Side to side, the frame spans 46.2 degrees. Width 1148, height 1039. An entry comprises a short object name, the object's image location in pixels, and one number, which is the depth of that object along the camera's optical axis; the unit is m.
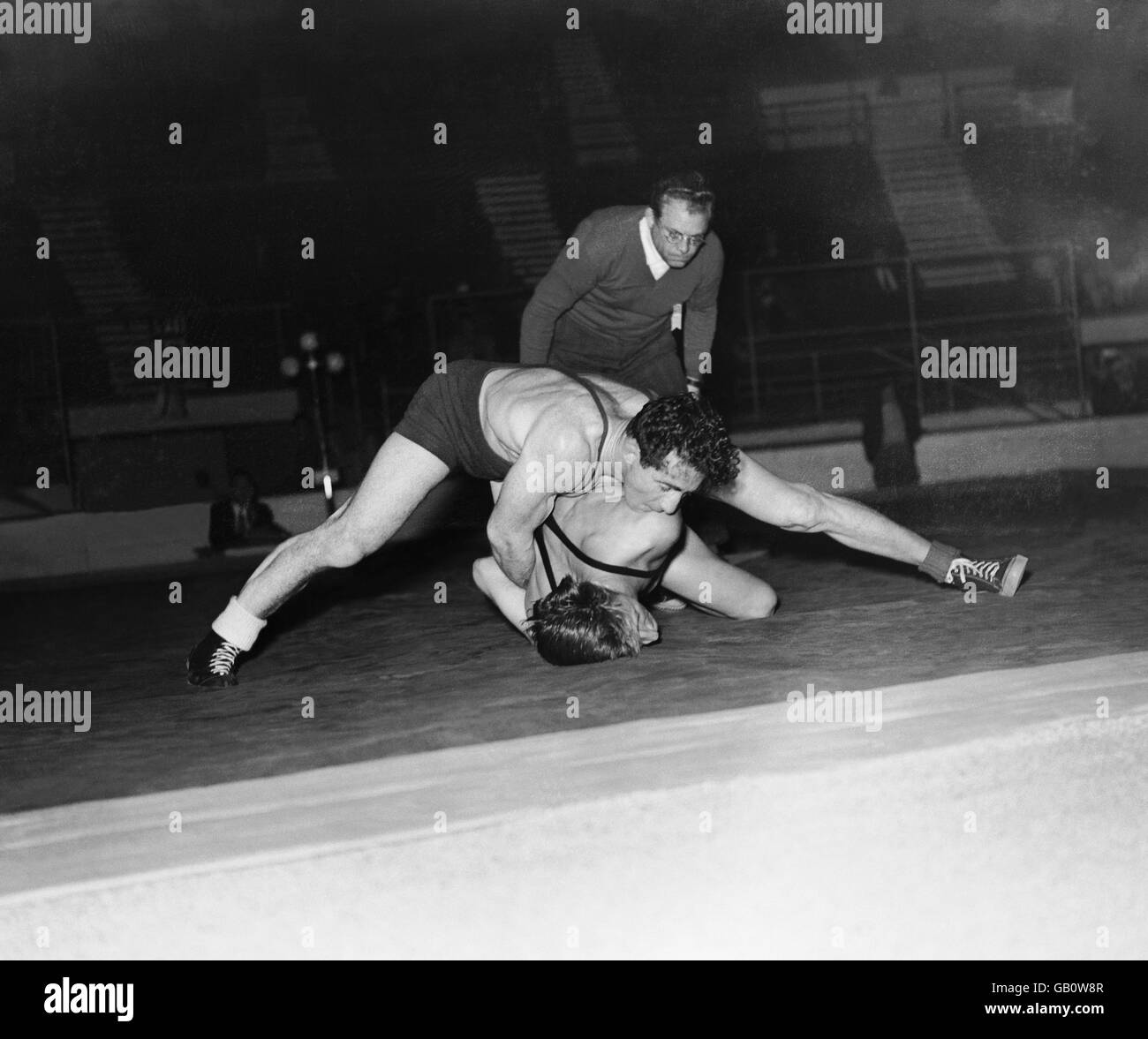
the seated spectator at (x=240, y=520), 7.42
